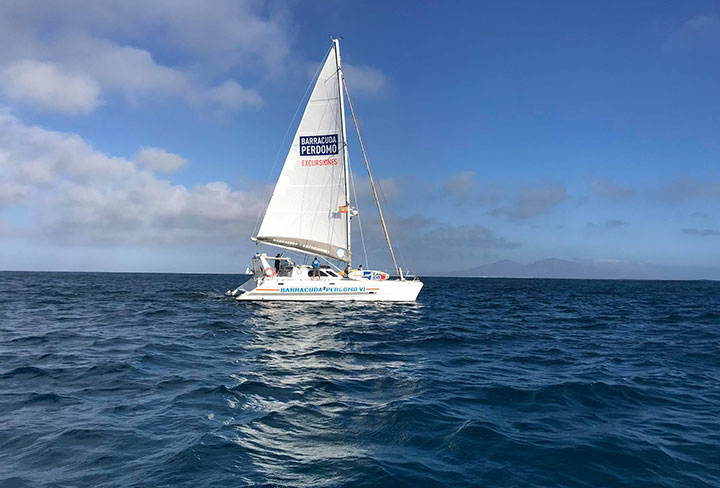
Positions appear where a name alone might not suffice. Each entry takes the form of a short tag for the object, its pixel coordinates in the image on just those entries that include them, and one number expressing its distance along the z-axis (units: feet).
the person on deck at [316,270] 92.84
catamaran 97.30
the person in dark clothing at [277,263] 96.07
